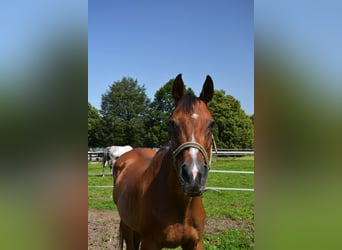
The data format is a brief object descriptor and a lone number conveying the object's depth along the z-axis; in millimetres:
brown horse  1076
